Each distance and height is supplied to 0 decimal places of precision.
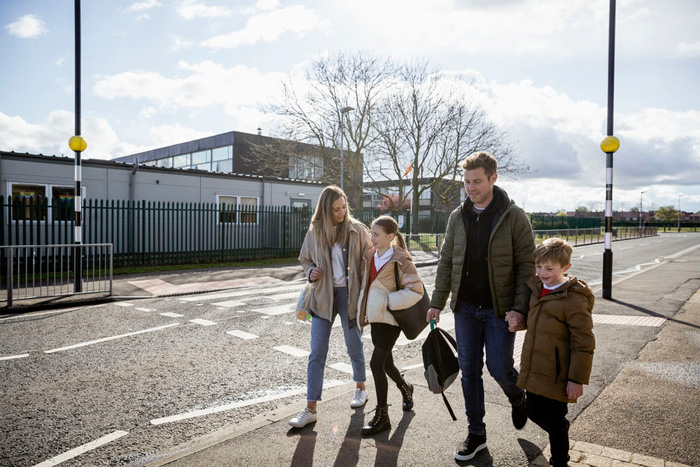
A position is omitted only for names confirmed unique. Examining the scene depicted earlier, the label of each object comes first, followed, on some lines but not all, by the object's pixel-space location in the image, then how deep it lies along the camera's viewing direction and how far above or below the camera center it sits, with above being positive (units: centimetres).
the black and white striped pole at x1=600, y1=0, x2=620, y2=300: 908 +146
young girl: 329 -51
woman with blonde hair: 350 -37
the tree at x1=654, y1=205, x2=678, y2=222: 9681 +271
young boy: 249 -65
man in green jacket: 284 -36
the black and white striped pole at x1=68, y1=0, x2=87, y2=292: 977 +142
